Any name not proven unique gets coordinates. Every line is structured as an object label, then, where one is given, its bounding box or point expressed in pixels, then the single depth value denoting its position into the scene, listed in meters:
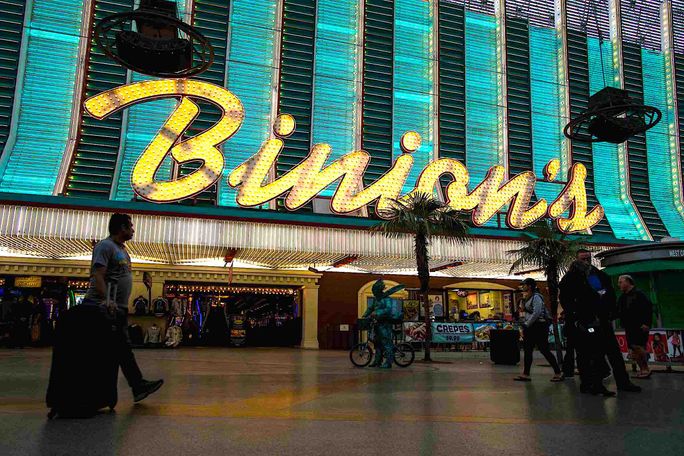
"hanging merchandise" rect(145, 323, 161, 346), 21.06
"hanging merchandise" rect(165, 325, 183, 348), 21.48
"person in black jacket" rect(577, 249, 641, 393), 7.27
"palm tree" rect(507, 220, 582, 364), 15.56
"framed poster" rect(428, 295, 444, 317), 26.06
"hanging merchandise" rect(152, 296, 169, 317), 21.48
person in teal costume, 13.07
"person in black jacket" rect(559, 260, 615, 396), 7.13
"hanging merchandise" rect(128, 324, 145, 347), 20.91
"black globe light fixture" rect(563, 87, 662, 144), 13.36
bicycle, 13.41
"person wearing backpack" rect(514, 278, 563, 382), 9.64
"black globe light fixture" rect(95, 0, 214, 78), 13.40
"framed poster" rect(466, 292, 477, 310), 26.89
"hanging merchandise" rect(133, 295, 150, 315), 21.36
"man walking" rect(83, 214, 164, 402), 5.36
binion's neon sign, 17.47
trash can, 15.48
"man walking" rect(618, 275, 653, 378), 9.95
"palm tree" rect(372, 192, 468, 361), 16.75
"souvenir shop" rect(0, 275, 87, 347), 21.32
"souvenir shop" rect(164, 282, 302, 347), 24.03
